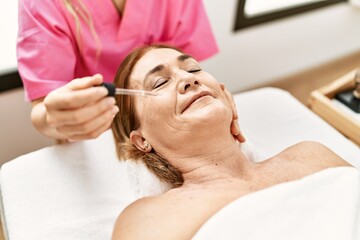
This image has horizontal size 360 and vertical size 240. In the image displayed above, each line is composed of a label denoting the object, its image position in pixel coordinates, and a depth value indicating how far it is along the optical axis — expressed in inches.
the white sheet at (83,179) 49.1
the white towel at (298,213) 38.9
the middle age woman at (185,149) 42.1
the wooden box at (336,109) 63.2
